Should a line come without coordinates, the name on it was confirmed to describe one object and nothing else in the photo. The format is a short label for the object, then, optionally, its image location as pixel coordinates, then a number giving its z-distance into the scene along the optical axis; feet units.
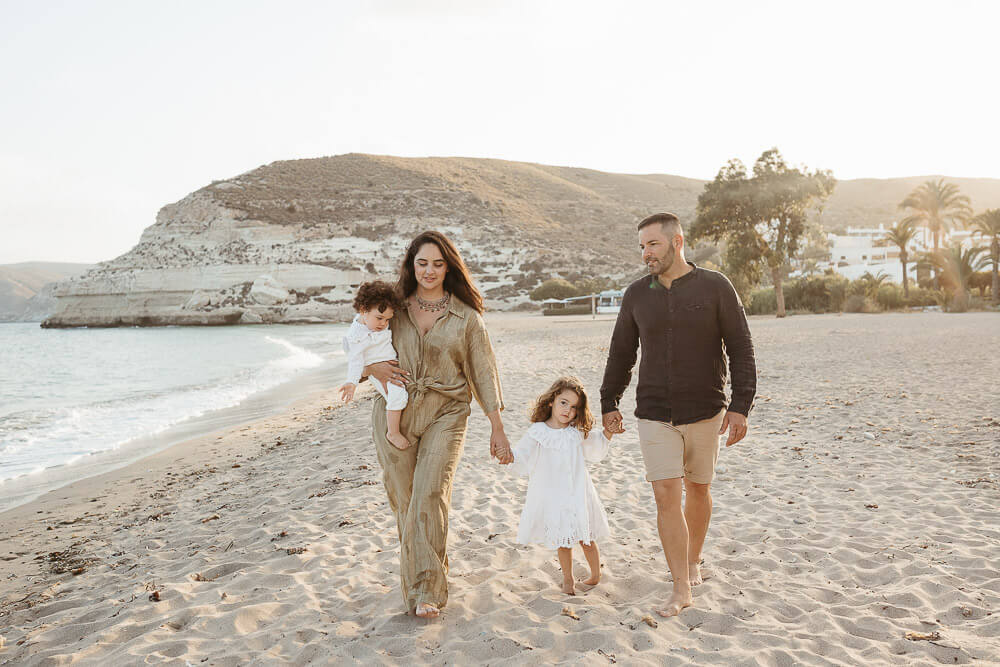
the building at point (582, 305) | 147.74
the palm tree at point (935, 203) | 148.87
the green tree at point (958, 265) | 105.19
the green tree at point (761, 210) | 100.78
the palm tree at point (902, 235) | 123.54
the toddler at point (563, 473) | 11.11
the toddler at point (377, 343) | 10.13
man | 10.37
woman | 10.30
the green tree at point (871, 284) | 107.45
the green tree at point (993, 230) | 108.99
